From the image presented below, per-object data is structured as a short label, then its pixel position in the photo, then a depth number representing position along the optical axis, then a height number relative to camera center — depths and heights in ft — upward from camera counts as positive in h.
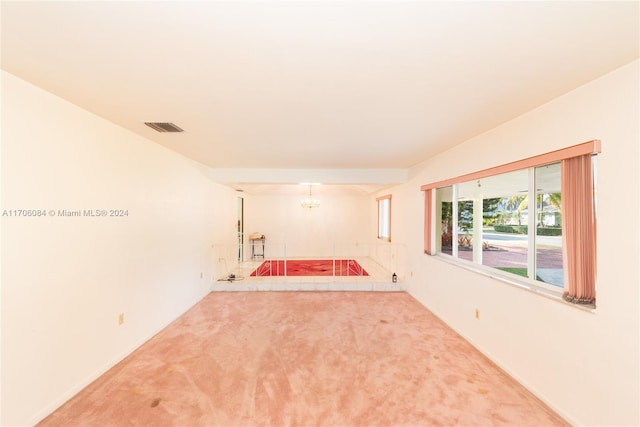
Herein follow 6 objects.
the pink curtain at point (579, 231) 6.05 -0.25
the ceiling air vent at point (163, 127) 8.55 +3.27
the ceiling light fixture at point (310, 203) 25.71 +1.59
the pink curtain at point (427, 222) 14.32 -0.16
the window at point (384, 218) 22.39 +0.09
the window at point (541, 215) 6.14 +0.19
